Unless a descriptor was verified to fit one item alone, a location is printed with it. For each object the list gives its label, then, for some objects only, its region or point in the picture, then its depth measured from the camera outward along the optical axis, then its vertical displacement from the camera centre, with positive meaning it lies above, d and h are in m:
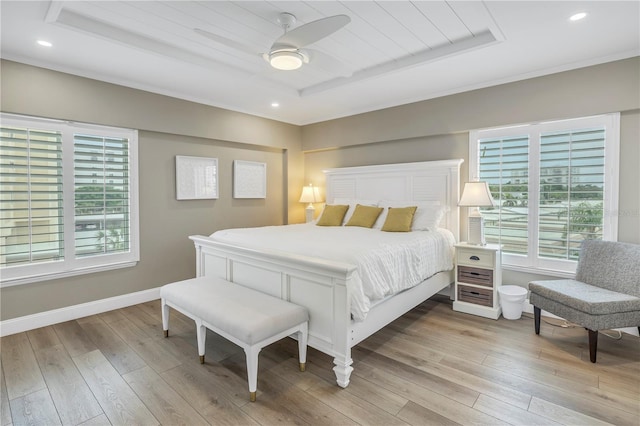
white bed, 2.22 -0.59
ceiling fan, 1.95 +1.09
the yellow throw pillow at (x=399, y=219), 3.79 -0.18
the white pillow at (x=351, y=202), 4.59 +0.03
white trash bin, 3.31 -1.01
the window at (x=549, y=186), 3.16 +0.19
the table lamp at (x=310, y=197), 5.55 +0.13
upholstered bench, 2.04 -0.77
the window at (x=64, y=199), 3.03 +0.06
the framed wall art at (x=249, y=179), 4.88 +0.40
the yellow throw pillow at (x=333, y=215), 4.53 -0.15
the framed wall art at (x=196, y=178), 4.22 +0.36
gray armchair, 2.48 -0.74
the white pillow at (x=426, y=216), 3.88 -0.14
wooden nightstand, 3.40 -0.82
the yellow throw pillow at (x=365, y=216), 4.21 -0.16
